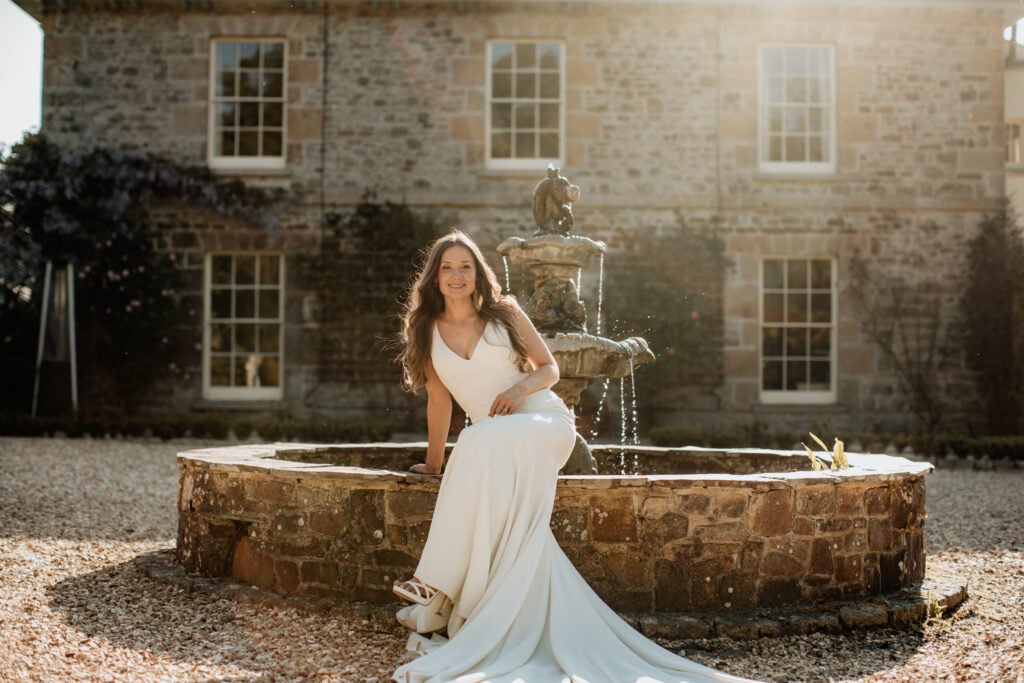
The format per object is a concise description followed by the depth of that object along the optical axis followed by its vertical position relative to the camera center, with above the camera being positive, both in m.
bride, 3.40 -0.58
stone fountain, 5.35 +0.37
